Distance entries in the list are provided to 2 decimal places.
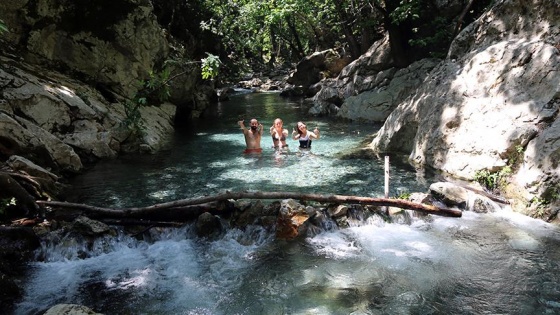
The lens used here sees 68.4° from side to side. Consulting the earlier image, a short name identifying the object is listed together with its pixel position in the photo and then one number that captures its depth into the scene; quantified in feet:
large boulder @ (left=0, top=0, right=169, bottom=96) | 44.55
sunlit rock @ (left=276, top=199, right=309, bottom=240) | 22.27
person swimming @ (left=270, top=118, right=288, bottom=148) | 42.80
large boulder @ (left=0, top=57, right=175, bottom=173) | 29.51
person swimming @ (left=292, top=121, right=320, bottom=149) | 42.68
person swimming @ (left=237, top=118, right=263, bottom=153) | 40.78
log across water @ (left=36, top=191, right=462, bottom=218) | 22.18
